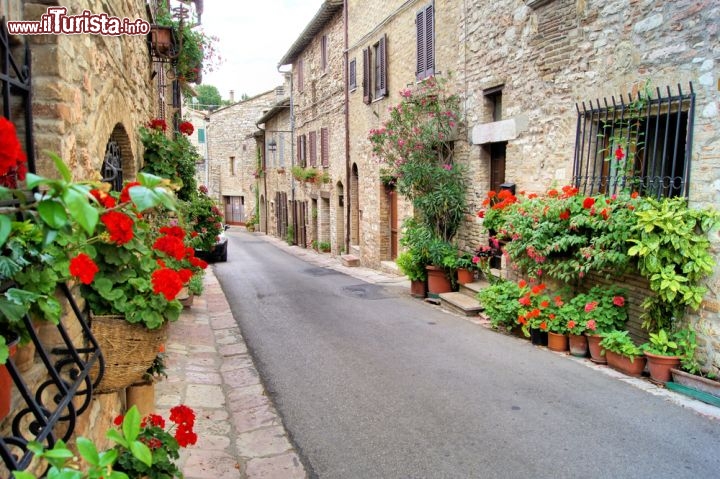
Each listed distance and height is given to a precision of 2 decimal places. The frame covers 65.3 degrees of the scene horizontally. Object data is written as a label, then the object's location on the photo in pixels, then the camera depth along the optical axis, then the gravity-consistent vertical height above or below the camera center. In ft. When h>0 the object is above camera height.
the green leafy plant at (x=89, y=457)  3.88 -2.00
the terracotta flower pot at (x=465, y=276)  32.45 -5.16
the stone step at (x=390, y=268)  45.33 -6.73
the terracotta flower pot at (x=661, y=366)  17.71 -5.69
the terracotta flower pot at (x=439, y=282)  33.63 -5.72
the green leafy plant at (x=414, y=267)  34.47 -5.00
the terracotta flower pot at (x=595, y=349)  20.23 -5.89
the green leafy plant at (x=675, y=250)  17.04 -1.98
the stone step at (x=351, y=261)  54.80 -7.28
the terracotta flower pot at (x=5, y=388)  5.23 -1.91
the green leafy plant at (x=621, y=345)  18.58 -5.36
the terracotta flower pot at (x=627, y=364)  18.68 -5.99
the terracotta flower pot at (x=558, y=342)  21.79 -6.06
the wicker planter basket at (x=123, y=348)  8.94 -2.63
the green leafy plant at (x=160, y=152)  19.06 +1.22
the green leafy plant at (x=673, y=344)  17.48 -4.95
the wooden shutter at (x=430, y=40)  37.35 +9.77
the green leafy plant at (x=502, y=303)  24.27 -5.20
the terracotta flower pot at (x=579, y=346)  21.12 -5.99
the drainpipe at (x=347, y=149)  55.38 +3.75
